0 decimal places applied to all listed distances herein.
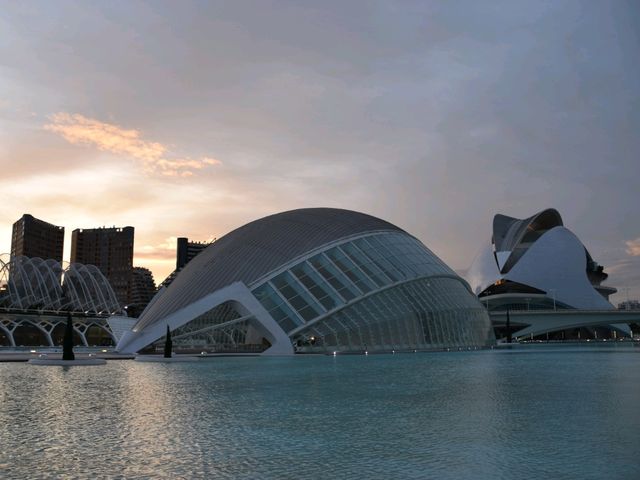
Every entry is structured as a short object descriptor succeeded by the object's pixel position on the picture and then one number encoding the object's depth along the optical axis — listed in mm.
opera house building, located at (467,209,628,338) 118750
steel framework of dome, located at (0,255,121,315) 95375
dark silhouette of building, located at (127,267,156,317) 161962
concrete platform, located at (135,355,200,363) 34406
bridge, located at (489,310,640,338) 105875
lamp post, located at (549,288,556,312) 116712
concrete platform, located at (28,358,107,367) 31683
